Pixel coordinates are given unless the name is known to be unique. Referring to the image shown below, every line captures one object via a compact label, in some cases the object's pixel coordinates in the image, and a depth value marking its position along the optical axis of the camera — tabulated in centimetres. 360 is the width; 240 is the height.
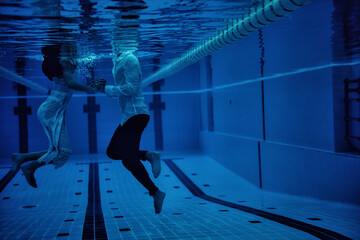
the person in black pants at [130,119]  341
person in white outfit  370
